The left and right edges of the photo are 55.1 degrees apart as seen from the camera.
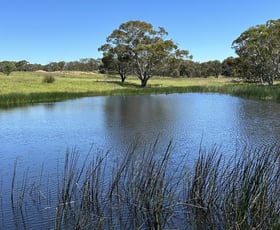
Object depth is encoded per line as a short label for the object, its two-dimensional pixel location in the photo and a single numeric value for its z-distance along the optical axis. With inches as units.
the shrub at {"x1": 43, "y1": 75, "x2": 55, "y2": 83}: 1432.6
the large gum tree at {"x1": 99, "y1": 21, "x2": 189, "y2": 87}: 1604.4
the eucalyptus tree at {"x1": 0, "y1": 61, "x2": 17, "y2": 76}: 2049.0
